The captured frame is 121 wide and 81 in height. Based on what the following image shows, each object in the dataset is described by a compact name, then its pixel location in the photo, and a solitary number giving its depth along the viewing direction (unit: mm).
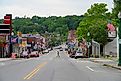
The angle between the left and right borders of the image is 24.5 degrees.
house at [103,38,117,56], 63305
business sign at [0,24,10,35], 76581
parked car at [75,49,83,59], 60529
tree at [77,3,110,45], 59814
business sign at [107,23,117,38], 59288
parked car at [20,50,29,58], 66881
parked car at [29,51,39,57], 73779
